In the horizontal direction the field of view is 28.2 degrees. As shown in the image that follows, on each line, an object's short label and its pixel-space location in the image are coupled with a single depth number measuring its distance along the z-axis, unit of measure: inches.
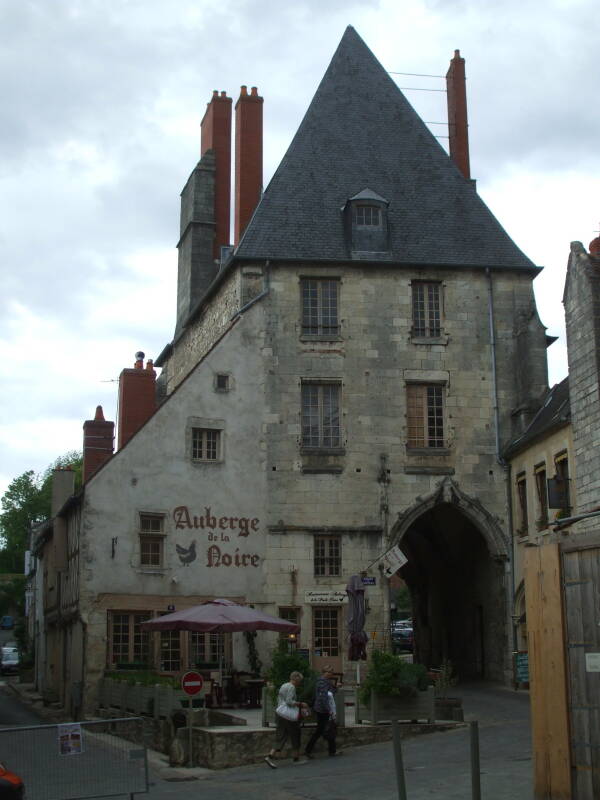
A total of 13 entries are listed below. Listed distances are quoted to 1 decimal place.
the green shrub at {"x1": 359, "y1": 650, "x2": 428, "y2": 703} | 733.3
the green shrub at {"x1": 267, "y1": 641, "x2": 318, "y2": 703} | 738.1
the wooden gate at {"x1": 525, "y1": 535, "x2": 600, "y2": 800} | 412.8
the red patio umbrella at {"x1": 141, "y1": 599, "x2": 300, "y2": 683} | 820.0
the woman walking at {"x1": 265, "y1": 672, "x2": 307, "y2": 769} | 669.3
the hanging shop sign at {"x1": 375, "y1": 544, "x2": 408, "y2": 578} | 920.3
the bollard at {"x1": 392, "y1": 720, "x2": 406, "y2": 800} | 419.5
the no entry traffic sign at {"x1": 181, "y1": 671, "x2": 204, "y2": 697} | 682.2
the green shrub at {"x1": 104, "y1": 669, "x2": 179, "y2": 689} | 828.0
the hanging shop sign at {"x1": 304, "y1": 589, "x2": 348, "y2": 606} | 1090.7
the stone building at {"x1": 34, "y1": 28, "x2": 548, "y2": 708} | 1063.6
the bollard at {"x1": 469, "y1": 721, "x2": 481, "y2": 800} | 384.5
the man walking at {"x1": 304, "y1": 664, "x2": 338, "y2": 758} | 675.4
